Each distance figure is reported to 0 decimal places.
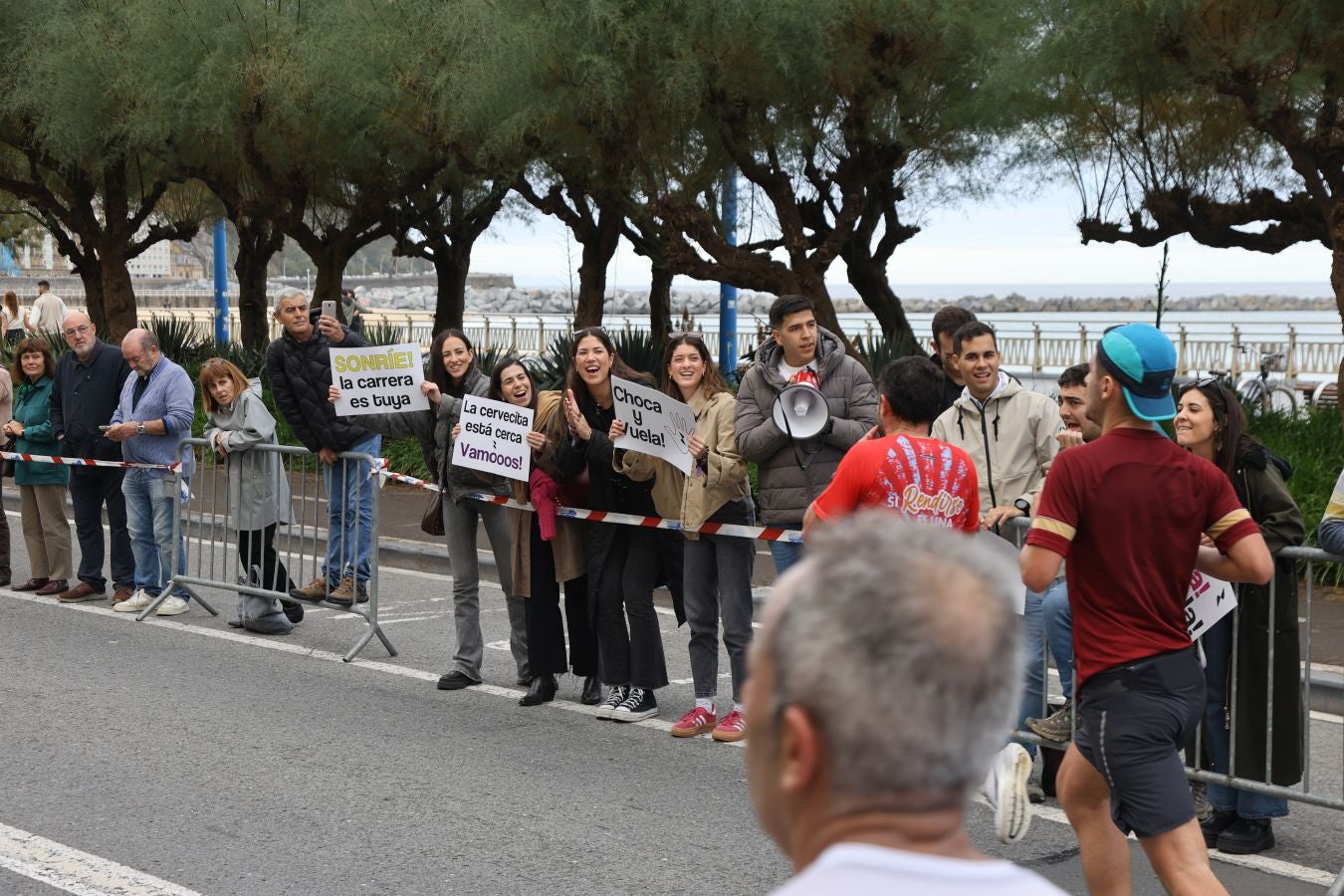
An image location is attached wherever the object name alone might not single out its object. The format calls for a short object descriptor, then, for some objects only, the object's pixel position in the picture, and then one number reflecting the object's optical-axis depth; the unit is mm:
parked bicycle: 14872
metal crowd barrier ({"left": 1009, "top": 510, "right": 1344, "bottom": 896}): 5484
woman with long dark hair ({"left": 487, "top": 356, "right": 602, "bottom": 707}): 7852
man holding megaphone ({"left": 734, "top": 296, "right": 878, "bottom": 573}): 6836
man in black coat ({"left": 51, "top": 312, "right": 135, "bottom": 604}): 10680
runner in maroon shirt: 4148
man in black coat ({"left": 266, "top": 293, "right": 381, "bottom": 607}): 9992
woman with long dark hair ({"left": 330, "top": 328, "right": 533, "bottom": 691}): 8430
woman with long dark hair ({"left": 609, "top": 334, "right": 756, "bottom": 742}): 7242
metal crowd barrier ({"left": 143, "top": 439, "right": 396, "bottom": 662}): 9406
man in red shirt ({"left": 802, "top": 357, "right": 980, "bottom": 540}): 5285
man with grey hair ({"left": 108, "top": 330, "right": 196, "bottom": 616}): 10250
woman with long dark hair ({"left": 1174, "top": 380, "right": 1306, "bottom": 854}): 5578
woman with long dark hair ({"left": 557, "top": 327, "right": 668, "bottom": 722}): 7684
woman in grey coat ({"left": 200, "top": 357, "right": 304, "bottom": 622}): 9836
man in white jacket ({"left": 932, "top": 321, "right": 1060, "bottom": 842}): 6543
